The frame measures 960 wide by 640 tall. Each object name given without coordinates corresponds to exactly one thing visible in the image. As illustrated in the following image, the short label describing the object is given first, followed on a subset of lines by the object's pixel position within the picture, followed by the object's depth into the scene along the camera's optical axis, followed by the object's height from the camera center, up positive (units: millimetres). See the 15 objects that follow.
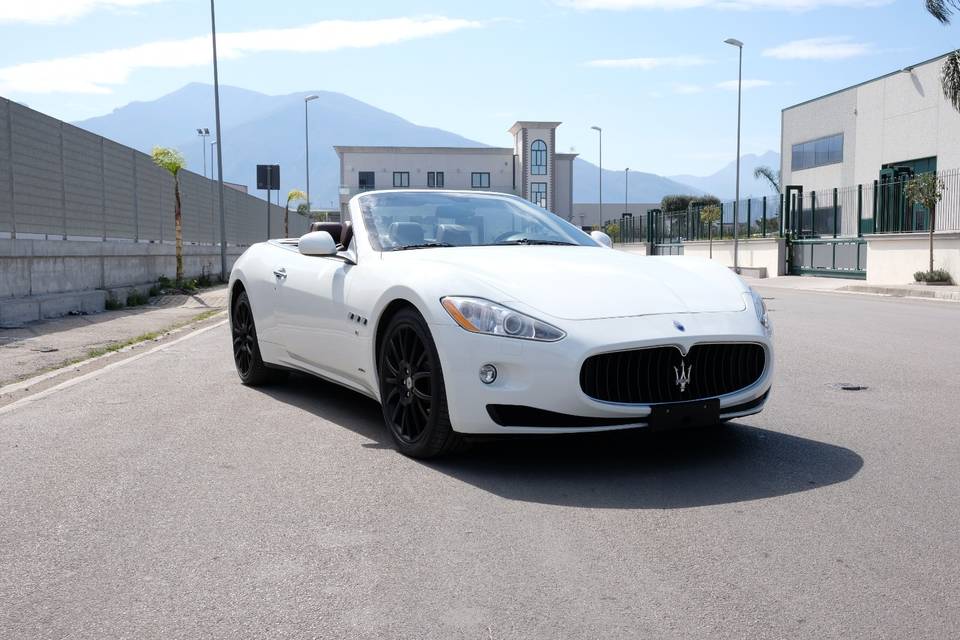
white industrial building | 39844 +4870
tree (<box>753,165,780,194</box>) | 78812 +5085
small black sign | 33844 +2176
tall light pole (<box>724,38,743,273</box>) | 37500 +187
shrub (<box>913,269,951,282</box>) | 24422 -933
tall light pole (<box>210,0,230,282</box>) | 28086 +1727
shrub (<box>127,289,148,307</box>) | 19250 -1145
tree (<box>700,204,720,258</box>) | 41488 +966
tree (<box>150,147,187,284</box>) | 22812 +1746
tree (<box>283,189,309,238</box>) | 59031 +2695
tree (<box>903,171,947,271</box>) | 24578 +1165
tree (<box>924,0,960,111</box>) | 27312 +4379
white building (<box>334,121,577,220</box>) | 89562 +6623
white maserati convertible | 4422 -437
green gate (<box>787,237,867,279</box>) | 30047 -617
